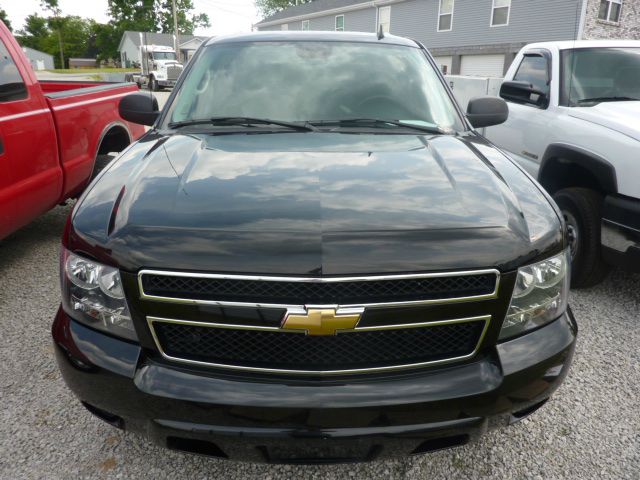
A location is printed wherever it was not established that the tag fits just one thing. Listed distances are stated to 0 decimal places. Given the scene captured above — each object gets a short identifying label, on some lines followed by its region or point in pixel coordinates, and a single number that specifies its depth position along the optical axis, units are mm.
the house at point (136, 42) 63438
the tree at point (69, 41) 87000
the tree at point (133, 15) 71000
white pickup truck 3426
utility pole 39062
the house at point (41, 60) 67500
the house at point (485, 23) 18609
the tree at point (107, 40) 74125
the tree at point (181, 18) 72375
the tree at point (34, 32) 88688
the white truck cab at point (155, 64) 32072
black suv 1650
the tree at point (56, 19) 83438
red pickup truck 3502
